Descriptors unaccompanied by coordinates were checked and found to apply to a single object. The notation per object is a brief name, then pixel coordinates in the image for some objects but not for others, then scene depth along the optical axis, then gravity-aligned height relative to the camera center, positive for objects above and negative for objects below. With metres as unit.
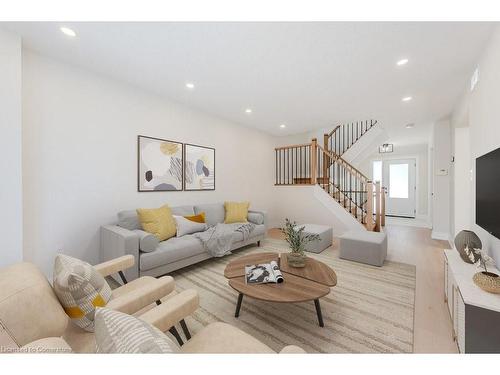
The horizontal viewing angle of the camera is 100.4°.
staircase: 4.68 +0.44
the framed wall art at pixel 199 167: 3.76 +0.37
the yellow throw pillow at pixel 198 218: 3.30 -0.50
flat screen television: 1.54 -0.05
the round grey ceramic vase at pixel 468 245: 1.77 -0.53
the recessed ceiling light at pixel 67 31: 1.90 +1.46
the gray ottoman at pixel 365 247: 2.94 -0.89
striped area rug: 1.54 -1.14
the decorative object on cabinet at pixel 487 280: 1.32 -0.62
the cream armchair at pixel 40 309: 0.80 -0.58
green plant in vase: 2.09 -0.62
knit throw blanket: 2.94 -0.75
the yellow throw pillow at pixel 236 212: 3.94 -0.48
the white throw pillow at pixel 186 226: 3.00 -0.59
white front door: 7.35 +0.01
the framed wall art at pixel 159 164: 3.13 +0.36
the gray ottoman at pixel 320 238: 3.55 -0.92
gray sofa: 2.26 -0.73
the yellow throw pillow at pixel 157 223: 2.73 -0.47
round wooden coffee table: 1.57 -0.82
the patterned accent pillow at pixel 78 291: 1.03 -0.53
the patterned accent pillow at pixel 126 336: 0.61 -0.46
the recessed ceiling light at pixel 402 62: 2.32 +1.41
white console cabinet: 1.22 -0.81
